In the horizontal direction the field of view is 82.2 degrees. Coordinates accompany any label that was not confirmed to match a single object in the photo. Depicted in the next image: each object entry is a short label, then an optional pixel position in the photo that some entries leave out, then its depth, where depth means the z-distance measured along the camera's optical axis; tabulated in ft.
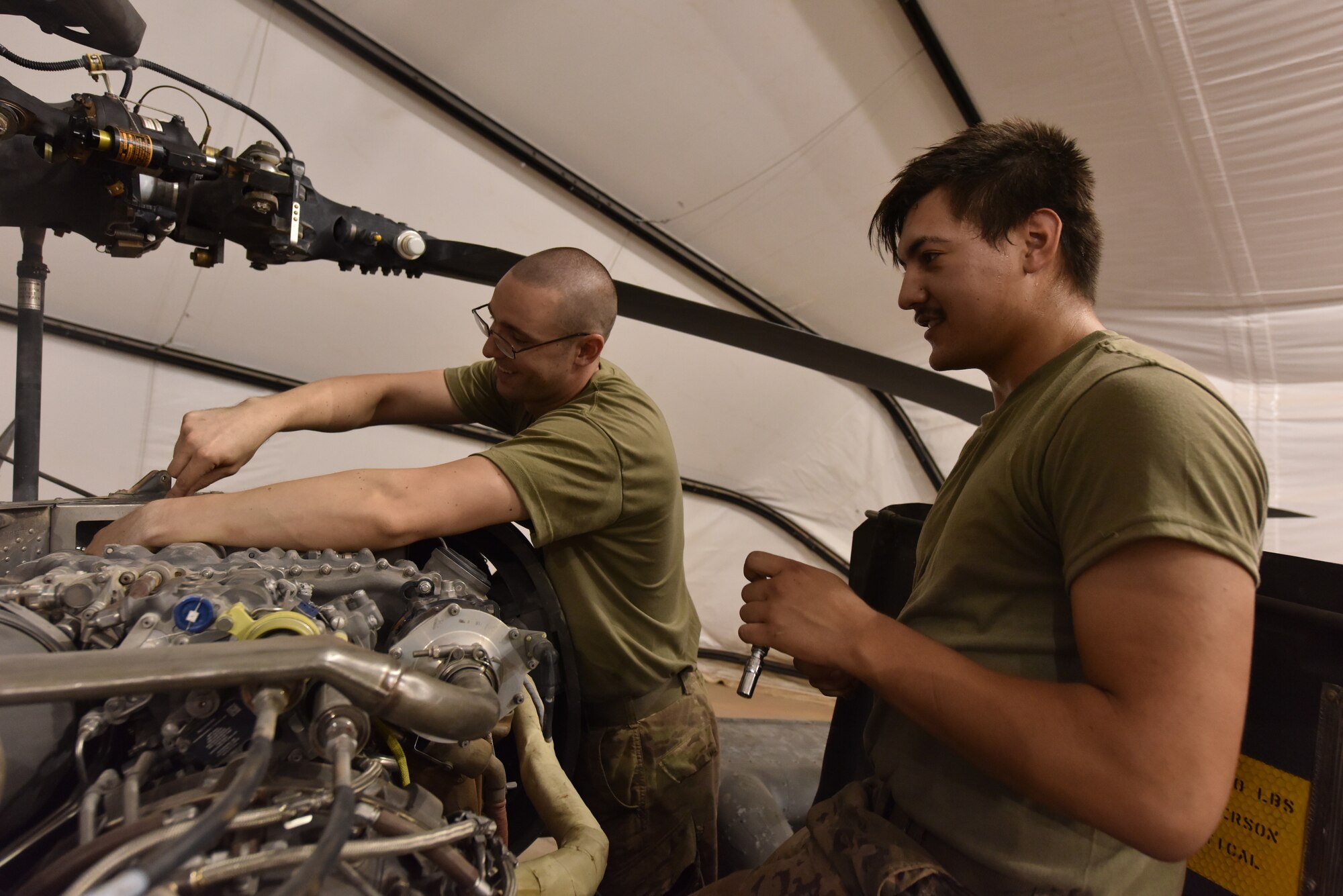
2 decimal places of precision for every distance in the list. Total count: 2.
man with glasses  3.48
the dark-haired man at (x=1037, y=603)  1.96
